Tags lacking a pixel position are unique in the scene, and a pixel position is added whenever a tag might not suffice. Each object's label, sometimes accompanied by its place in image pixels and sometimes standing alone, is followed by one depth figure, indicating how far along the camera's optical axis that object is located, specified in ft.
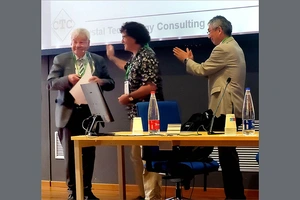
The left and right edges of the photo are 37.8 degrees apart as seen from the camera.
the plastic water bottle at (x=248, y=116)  9.32
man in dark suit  13.41
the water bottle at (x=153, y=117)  10.02
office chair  10.64
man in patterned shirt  12.78
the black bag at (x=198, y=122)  10.95
